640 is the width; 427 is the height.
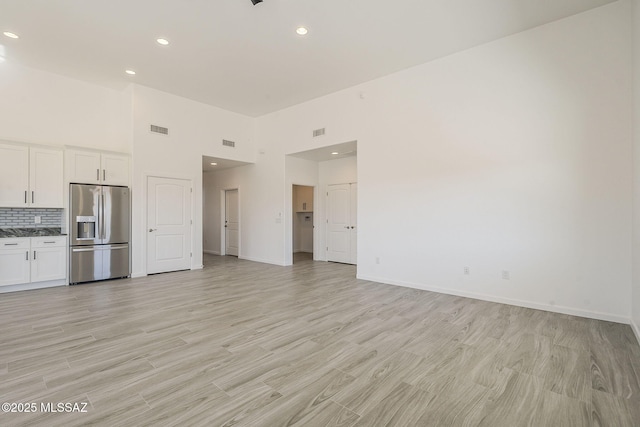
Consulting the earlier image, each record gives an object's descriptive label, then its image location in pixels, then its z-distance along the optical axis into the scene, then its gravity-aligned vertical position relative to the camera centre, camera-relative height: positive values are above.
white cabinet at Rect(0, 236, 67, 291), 4.72 -0.74
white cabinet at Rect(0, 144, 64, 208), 4.90 +0.66
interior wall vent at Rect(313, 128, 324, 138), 6.58 +1.83
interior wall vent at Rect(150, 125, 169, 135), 6.21 +1.81
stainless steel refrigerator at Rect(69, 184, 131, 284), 5.31 -0.31
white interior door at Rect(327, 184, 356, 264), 7.74 -0.22
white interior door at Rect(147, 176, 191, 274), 6.22 -0.20
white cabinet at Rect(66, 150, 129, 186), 5.38 +0.90
